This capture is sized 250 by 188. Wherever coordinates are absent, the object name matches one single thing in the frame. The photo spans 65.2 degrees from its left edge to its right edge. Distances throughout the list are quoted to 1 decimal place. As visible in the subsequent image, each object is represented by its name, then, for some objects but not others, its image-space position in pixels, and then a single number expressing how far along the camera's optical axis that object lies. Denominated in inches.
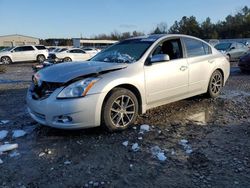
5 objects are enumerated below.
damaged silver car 115.3
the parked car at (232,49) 516.9
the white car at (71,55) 622.7
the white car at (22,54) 693.6
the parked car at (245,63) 327.0
